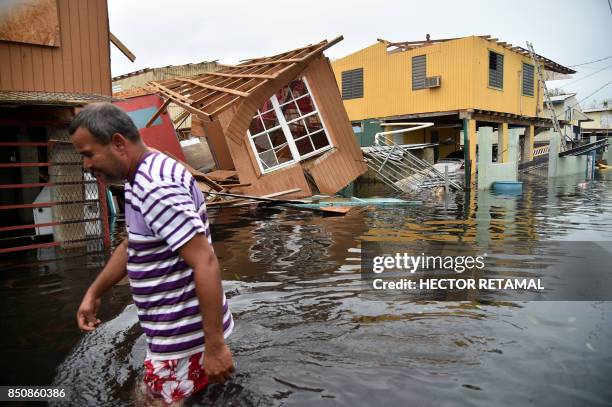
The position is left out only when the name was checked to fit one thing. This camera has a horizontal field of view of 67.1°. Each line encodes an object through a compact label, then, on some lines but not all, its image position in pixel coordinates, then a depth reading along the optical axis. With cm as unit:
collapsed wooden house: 1550
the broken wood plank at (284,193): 1557
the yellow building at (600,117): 6322
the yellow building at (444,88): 2520
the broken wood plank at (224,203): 1446
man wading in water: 204
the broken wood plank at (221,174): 1605
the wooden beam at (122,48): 1123
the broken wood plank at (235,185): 1523
